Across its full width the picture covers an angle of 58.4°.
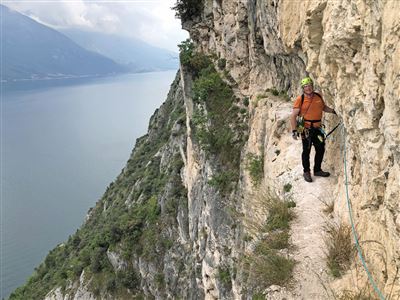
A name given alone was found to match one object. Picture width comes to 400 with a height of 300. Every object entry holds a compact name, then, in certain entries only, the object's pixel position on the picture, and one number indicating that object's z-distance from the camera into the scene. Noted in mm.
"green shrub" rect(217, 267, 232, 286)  15250
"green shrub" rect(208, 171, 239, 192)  16969
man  8211
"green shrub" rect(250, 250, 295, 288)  6489
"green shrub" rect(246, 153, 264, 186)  13196
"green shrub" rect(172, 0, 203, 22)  22219
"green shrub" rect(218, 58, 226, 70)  20111
